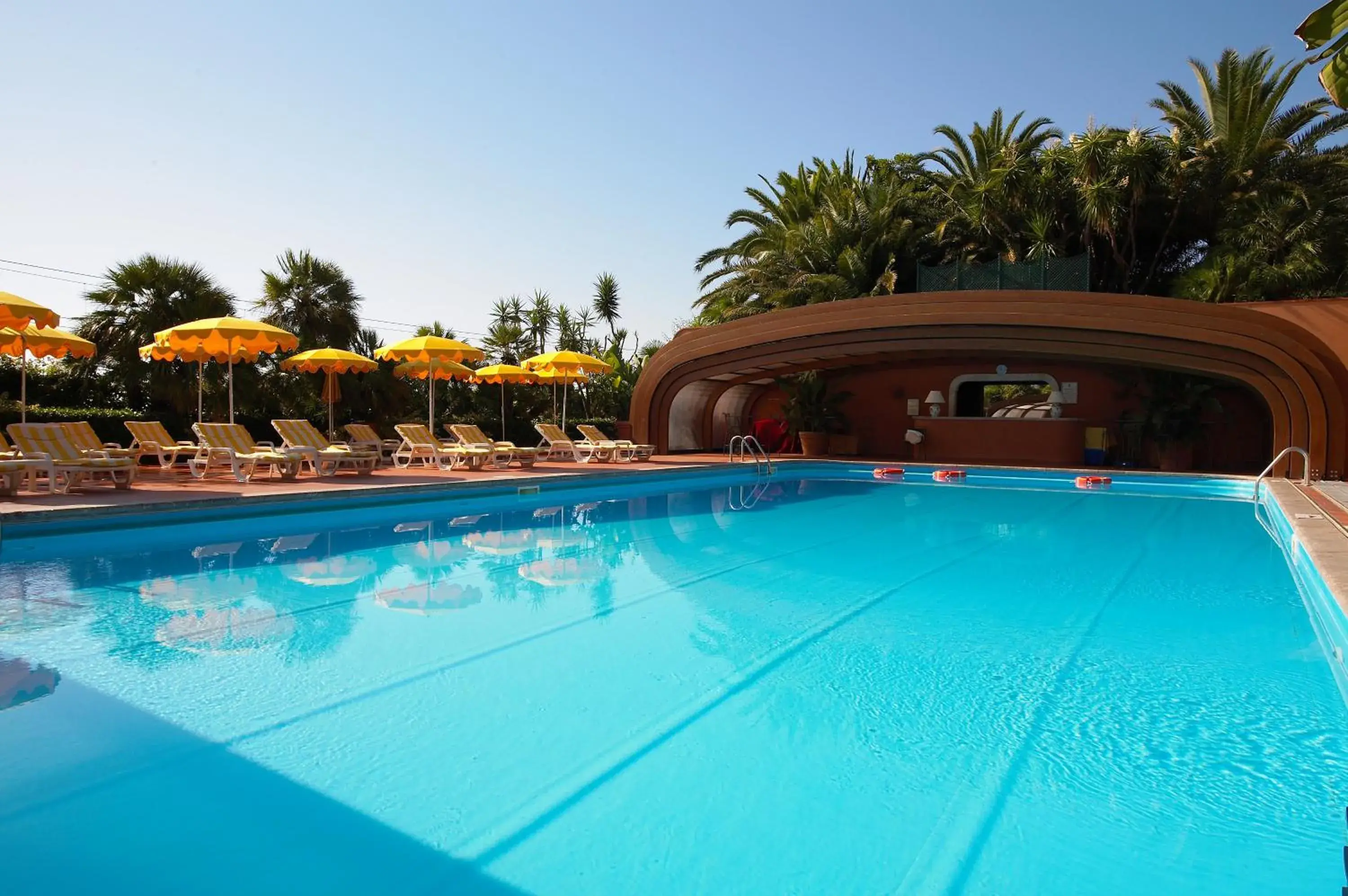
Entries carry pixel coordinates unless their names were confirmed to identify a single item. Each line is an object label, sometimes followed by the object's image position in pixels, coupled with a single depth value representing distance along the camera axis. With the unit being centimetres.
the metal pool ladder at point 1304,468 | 1161
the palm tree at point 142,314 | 1573
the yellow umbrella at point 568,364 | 1780
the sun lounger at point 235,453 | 1216
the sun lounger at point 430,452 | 1527
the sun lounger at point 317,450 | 1291
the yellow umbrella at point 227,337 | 1231
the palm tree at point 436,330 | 2184
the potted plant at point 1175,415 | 1809
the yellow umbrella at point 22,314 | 973
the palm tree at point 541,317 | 3938
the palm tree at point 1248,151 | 2070
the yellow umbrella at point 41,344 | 1240
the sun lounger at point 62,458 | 1006
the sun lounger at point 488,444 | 1584
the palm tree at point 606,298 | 4253
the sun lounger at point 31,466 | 982
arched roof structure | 1513
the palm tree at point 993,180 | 2511
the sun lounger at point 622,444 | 1833
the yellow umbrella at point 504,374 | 1884
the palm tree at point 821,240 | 2528
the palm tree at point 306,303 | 1992
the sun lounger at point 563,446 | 1812
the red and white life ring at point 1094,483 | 1591
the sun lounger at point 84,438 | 1102
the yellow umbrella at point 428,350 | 1528
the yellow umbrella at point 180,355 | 1284
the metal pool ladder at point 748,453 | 1845
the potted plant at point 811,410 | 2219
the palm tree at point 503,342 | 3095
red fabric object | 2392
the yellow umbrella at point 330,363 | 1497
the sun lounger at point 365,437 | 1634
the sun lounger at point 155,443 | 1358
